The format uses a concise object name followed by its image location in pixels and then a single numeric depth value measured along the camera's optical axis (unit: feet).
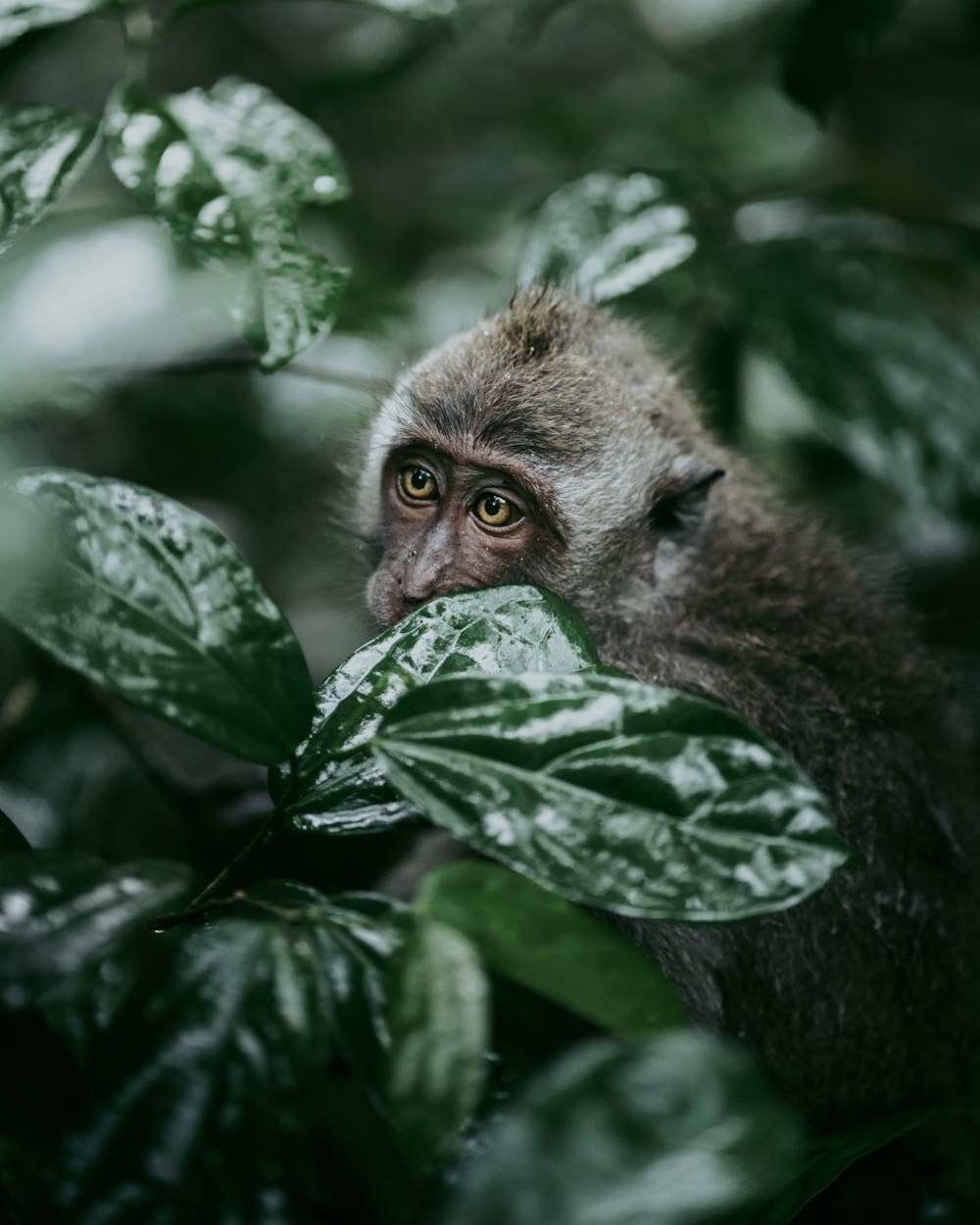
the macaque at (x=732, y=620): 2.33
